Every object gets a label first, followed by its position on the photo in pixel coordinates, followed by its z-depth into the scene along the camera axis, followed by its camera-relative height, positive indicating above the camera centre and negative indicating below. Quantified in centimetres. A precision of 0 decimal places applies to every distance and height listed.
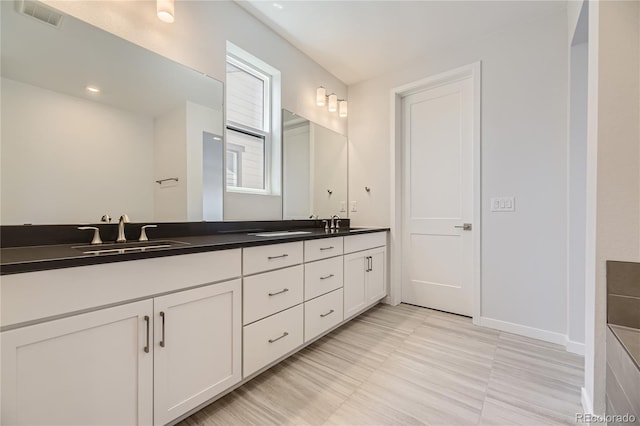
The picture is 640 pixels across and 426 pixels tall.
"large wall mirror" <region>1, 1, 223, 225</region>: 120 +44
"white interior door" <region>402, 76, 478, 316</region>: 256 +14
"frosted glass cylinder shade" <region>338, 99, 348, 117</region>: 306 +117
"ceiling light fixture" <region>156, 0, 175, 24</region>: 151 +113
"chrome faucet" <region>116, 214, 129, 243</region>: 144 -11
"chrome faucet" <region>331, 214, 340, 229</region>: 297 -11
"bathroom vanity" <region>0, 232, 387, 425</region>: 83 -49
